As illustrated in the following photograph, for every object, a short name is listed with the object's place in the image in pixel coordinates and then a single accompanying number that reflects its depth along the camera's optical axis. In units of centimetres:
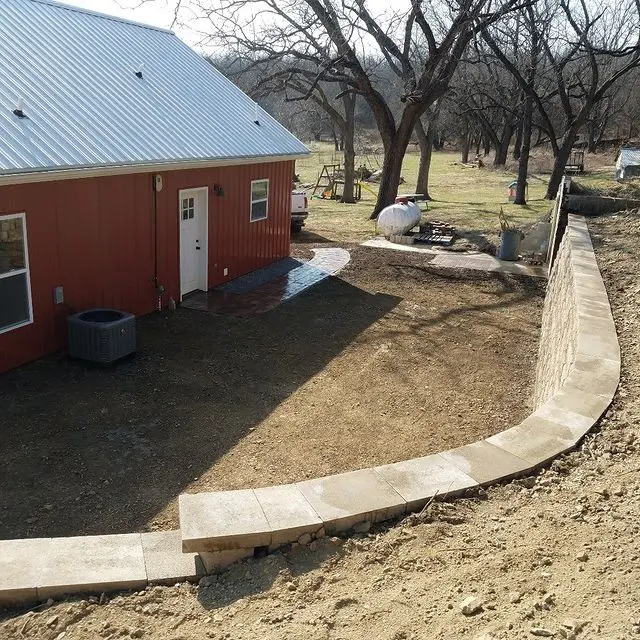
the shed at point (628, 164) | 3334
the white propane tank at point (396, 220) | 1934
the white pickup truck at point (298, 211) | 2073
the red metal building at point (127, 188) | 864
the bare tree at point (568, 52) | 2383
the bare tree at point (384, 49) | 1948
